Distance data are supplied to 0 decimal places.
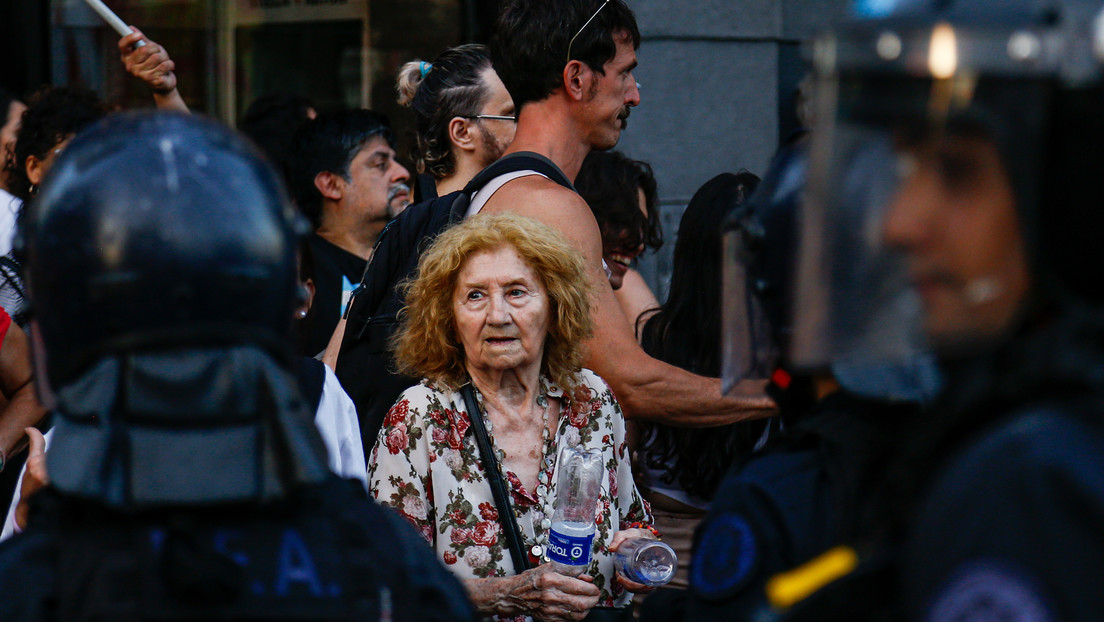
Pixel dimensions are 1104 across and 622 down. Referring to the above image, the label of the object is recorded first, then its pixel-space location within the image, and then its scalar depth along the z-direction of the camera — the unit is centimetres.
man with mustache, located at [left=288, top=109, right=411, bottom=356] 535
